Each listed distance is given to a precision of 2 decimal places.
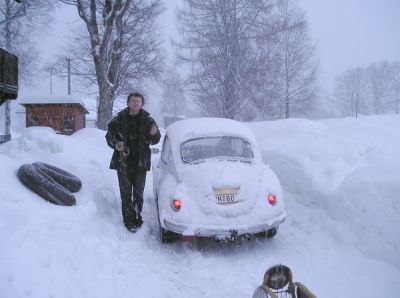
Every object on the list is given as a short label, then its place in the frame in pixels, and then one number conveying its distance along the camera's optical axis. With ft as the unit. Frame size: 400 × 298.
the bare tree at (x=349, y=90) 166.30
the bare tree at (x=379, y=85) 161.89
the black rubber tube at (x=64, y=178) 18.03
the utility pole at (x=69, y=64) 74.32
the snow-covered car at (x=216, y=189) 15.16
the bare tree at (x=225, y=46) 53.26
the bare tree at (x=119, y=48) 44.91
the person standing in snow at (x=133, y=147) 18.12
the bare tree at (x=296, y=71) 81.05
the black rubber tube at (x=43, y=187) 15.90
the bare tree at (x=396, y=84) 158.81
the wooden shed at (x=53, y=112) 88.48
